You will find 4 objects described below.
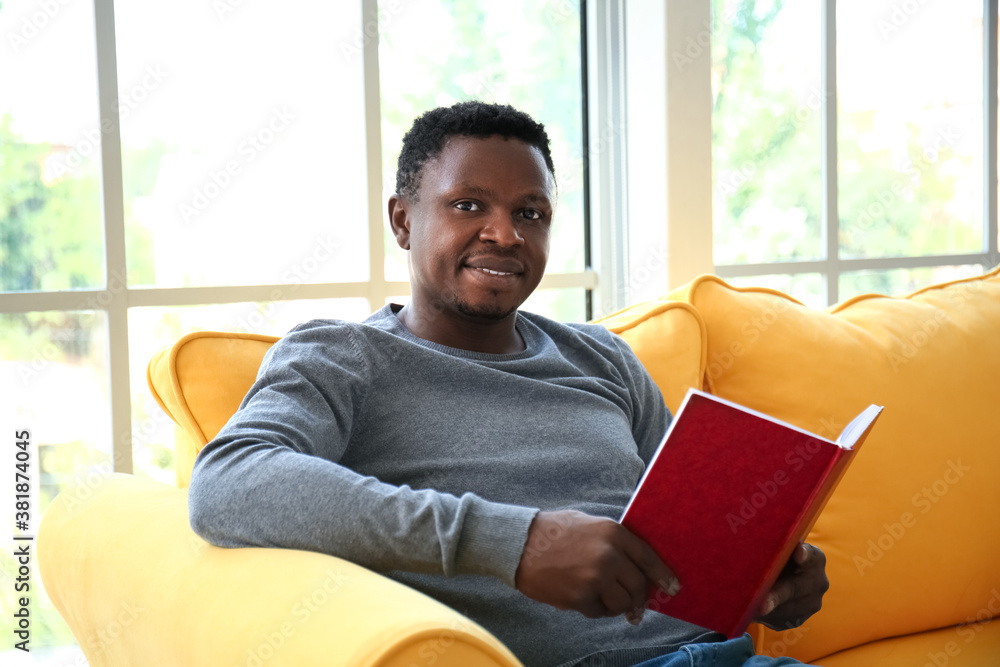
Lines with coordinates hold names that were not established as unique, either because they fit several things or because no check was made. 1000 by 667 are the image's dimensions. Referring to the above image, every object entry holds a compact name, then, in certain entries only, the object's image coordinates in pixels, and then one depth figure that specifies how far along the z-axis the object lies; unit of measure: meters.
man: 0.78
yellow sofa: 1.11
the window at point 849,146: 2.16
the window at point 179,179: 1.62
